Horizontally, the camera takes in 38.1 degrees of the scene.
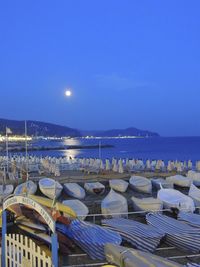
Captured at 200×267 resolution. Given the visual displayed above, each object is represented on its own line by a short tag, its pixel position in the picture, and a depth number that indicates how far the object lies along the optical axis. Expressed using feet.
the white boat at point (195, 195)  42.17
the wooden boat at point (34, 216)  28.33
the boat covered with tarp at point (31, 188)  44.87
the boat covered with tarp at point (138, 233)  29.77
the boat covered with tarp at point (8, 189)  46.08
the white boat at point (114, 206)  37.51
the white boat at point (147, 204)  38.68
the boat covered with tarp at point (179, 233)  29.97
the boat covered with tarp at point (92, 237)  28.55
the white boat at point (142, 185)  52.40
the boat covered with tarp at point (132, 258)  15.58
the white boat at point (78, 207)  36.48
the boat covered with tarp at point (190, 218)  32.96
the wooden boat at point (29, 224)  28.25
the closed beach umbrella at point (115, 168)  69.28
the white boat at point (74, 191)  48.28
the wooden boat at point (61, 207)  26.77
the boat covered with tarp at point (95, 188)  50.91
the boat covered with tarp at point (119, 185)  52.01
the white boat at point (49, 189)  48.05
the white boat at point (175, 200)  38.86
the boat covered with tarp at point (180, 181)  55.71
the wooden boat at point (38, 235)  27.16
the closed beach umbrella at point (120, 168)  67.48
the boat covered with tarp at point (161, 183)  53.24
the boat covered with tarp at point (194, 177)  58.24
